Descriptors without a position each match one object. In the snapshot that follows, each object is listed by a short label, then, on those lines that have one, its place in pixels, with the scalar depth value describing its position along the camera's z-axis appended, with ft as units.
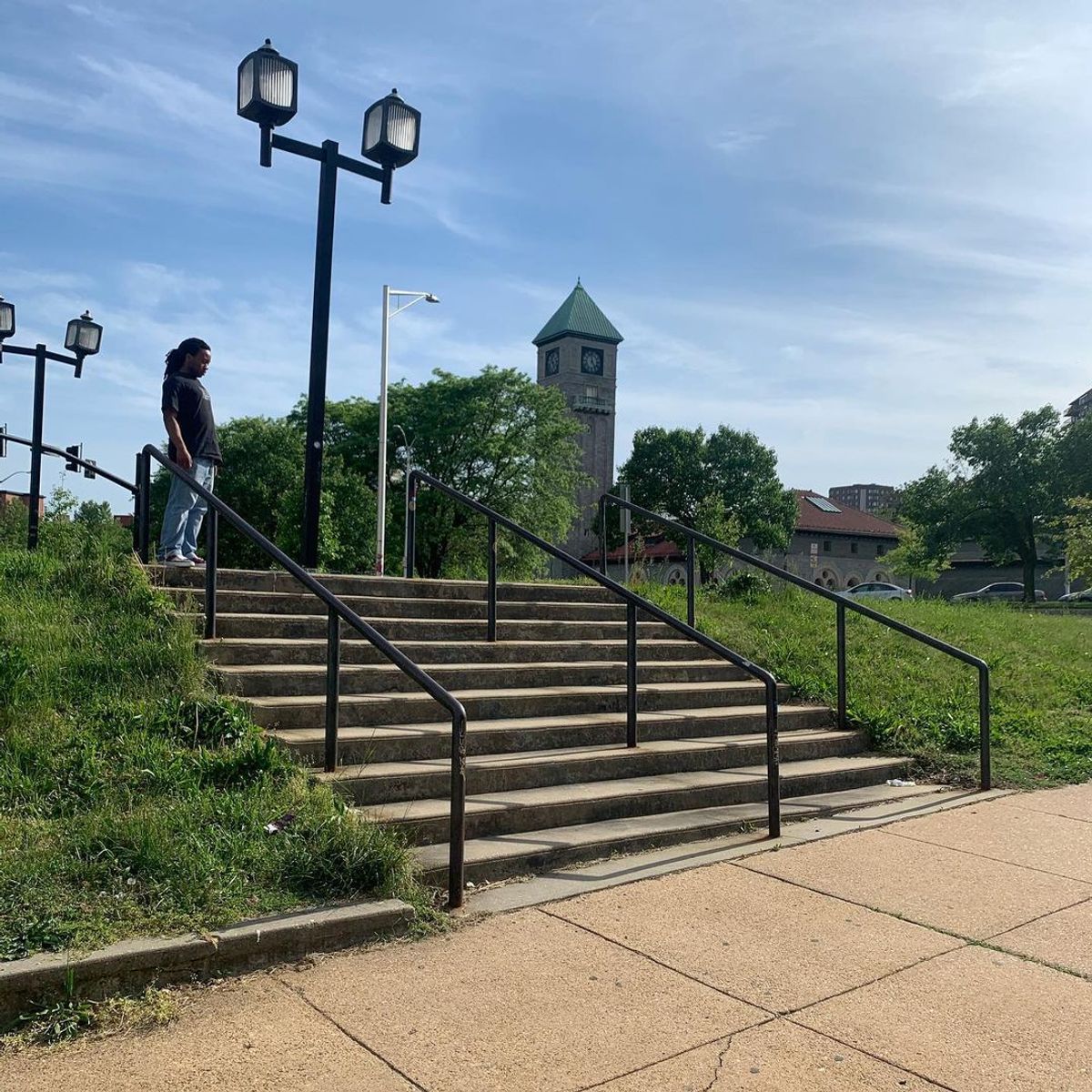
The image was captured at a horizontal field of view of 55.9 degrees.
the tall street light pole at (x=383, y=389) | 89.30
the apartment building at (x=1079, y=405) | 338.50
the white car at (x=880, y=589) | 169.10
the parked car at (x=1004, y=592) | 185.45
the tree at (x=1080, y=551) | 87.57
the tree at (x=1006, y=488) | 174.09
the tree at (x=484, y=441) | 148.15
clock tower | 307.99
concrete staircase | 17.78
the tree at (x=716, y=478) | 222.28
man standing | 25.41
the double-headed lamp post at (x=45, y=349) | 54.65
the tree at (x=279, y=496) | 110.52
